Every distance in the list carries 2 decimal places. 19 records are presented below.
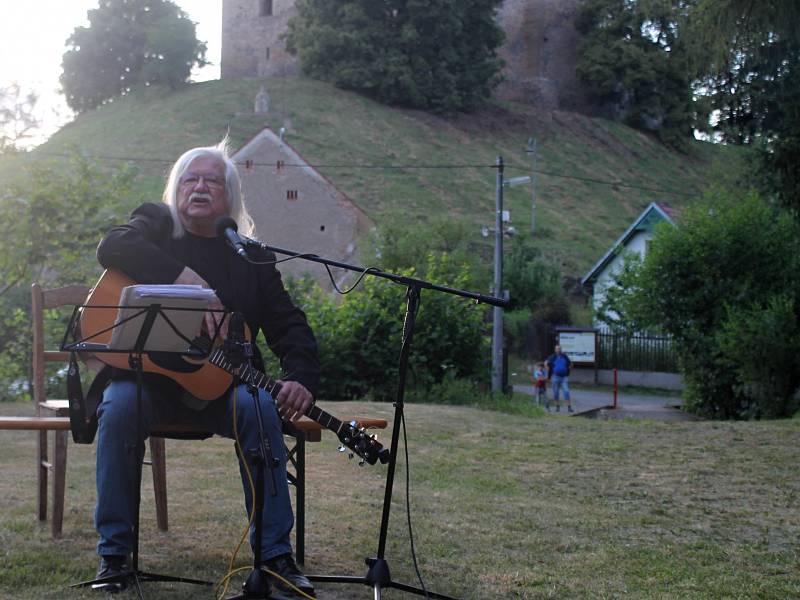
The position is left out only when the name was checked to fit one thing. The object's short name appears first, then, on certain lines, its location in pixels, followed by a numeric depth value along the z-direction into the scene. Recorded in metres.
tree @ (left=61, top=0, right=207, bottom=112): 60.38
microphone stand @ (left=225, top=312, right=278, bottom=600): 3.12
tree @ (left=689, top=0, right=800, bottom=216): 7.81
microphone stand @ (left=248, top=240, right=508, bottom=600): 3.36
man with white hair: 3.41
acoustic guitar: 3.37
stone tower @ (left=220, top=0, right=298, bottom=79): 66.06
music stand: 3.08
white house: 34.31
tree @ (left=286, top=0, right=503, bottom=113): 55.62
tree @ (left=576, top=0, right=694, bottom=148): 63.16
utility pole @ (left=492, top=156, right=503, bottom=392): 21.01
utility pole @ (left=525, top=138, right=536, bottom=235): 46.15
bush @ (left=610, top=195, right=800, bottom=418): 17.78
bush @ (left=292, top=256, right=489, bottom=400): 14.84
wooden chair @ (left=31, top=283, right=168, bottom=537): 4.03
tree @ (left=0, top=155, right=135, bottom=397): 12.24
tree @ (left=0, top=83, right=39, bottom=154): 13.80
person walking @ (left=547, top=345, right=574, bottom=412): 22.19
